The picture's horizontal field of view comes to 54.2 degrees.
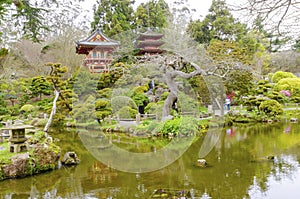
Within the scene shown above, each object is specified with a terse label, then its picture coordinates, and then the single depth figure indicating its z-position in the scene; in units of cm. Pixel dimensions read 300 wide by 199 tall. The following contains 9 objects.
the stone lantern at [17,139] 637
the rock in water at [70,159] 688
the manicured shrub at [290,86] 1661
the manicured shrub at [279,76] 1894
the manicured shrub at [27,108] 1467
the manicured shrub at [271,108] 1305
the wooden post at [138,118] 1129
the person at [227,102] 1399
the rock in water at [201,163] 638
